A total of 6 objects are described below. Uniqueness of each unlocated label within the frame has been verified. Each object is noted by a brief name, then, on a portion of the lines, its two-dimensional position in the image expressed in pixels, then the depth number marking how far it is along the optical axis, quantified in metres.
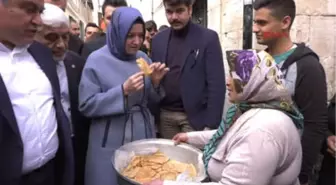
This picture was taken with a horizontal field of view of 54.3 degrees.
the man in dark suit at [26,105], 1.38
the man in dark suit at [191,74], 2.54
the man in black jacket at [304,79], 1.99
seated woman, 1.35
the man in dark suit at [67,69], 1.92
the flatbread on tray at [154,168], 1.82
